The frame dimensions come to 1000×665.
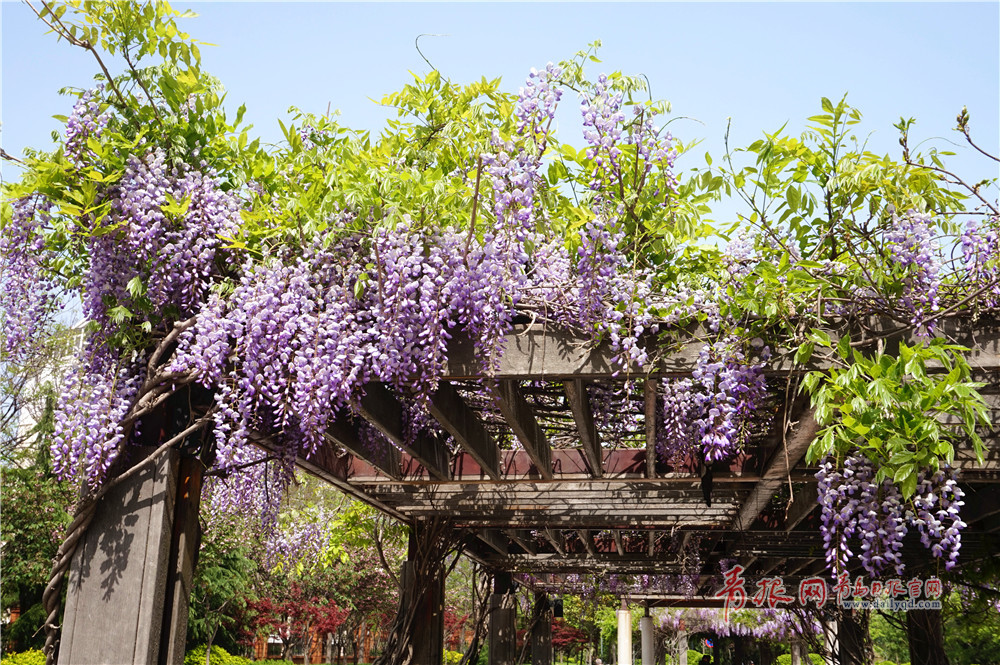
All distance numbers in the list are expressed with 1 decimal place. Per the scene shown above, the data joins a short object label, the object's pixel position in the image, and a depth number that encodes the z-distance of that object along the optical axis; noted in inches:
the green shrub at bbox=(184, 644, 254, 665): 541.3
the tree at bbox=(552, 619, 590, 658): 961.4
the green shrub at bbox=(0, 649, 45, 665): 393.4
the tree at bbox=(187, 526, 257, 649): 499.5
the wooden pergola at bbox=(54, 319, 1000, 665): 104.6
